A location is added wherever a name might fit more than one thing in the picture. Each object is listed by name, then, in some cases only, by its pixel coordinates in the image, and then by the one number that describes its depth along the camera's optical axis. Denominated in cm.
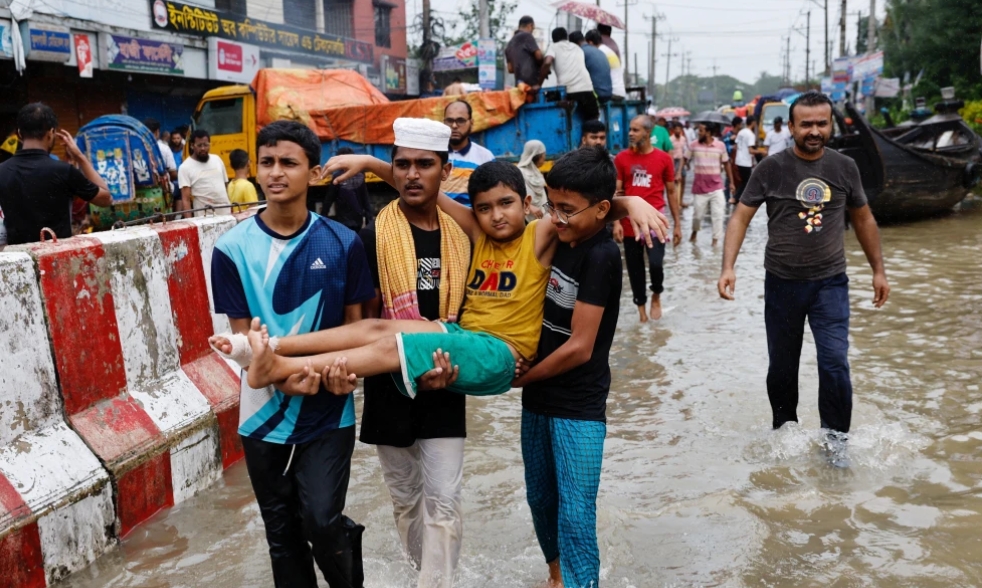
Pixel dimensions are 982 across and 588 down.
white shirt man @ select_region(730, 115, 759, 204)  1579
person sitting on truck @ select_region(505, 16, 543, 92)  1149
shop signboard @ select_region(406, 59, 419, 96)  3119
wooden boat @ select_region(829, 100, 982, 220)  1356
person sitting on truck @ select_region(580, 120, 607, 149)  781
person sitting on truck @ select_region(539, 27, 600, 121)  1164
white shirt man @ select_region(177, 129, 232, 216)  911
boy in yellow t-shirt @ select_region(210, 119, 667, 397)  267
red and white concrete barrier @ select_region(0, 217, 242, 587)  319
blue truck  1178
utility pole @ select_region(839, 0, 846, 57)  4516
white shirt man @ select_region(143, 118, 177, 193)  1116
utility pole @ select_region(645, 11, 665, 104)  7838
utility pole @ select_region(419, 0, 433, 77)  3055
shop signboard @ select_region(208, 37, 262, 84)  2059
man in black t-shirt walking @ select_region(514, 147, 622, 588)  284
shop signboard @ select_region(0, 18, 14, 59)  1472
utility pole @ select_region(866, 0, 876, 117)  3830
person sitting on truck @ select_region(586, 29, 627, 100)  1327
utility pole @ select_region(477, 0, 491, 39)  2503
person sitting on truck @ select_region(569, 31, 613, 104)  1198
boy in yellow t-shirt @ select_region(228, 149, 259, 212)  959
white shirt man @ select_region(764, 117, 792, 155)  1708
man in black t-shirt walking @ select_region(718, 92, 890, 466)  454
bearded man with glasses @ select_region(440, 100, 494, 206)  496
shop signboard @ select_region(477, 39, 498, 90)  2667
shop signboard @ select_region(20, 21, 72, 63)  1519
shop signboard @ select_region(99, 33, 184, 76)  1739
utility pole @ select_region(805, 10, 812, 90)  7679
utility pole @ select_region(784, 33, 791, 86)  10600
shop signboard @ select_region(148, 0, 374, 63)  1950
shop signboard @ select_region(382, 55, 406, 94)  2939
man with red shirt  809
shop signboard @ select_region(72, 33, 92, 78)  1652
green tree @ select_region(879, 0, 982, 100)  2502
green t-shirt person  1364
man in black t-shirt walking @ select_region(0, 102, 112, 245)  508
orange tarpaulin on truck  1184
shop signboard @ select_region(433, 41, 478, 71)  3222
